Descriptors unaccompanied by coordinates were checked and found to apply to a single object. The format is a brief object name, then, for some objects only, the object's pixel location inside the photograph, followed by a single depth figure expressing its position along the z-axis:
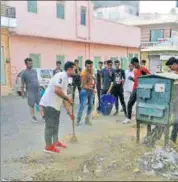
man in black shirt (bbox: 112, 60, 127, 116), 8.65
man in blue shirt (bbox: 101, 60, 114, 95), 8.77
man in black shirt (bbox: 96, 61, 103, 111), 9.92
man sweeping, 5.14
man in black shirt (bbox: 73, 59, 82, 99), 9.92
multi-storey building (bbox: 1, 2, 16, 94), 15.28
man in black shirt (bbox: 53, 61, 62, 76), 9.93
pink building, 16.69
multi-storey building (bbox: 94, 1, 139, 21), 33.09
